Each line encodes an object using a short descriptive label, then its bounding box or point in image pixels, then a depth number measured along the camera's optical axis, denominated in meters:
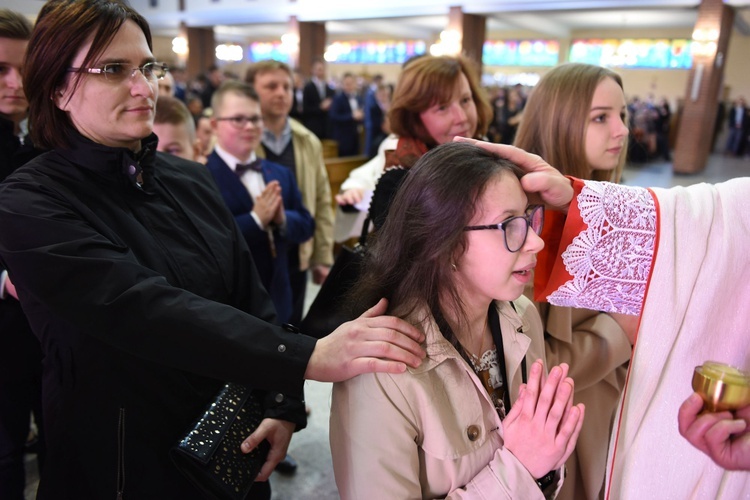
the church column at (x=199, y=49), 17.67
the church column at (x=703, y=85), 10.73
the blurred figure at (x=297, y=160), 3.15
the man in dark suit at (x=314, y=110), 9.63
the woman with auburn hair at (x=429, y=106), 2.28
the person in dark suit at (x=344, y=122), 9.56
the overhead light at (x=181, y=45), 17.70
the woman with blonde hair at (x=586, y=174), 1.59
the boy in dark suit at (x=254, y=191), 2.52
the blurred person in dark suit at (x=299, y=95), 9.28
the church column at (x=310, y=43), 15.44
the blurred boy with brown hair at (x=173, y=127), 2.60
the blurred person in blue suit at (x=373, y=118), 9.15
